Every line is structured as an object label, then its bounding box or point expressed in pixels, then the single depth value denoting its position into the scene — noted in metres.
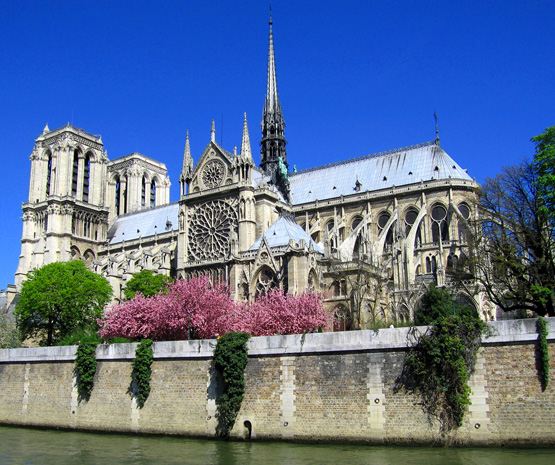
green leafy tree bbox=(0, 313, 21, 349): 50.16
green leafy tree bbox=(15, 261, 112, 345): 49.62
